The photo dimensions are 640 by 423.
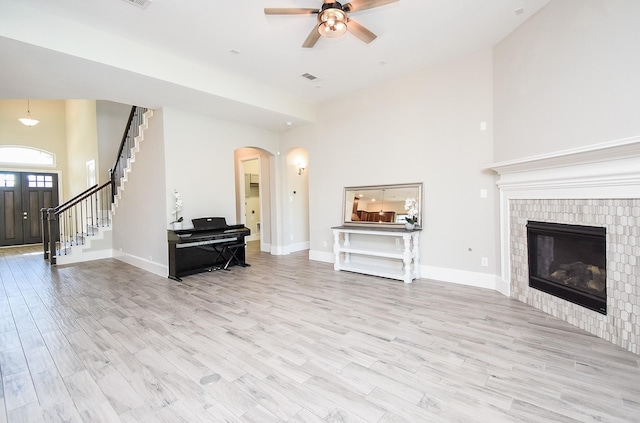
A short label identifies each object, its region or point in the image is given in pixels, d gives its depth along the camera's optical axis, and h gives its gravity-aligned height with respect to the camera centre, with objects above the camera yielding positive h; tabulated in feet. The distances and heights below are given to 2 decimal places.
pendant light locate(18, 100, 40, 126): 28.25 +9.05
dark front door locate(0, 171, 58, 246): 29.09 +1.16
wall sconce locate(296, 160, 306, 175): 24.12 +3.54
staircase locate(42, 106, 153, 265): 20.12 -0.12
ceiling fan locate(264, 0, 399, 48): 8.64 +5.91
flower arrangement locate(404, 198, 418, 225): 15.38 -0.14
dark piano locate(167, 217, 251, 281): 15.83 -2.13
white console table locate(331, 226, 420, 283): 14.88 -2.41
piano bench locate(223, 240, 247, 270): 18.12 -2.68
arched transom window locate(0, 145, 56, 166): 29.14 +6.11
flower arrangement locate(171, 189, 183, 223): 16.58 +0.35
